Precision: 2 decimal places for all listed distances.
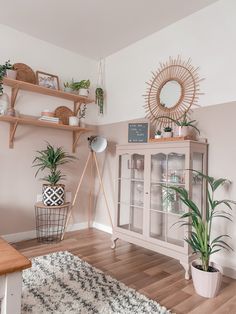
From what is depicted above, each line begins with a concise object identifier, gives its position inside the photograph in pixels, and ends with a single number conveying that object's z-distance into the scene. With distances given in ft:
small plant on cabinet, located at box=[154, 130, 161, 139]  8.27
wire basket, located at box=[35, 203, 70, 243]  9.94
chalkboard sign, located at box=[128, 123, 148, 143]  8.81
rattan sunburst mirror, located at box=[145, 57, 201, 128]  8.29
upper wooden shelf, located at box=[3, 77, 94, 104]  8.86
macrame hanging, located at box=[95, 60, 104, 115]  11.64
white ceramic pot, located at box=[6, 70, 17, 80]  8.70
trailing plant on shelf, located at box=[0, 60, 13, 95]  8.48
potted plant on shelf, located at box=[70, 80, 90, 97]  10.79
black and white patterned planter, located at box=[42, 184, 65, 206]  9.07
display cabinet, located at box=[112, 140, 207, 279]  7.20
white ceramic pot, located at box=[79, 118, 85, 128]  10.96
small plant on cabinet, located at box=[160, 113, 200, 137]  7.54
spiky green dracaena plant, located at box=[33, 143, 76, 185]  9.44
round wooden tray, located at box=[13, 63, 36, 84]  9.41
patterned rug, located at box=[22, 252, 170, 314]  5.10
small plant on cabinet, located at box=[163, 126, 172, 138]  7.95
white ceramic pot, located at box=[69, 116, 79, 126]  10.52
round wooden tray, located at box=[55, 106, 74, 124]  10.77
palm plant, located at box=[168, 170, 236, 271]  6.01
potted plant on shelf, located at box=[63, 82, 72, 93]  10.61
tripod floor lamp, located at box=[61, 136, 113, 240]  10.78
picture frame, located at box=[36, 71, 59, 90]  9.96
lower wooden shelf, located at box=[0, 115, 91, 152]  8.82
